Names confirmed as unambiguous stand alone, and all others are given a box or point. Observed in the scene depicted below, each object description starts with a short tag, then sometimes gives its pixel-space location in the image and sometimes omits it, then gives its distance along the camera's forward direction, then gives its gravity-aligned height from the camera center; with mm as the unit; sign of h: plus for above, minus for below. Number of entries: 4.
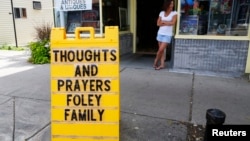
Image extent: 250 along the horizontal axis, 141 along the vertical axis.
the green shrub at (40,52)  7184 -719
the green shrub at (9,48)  11406 -939
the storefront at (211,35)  5322 -161
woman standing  5613 +86
